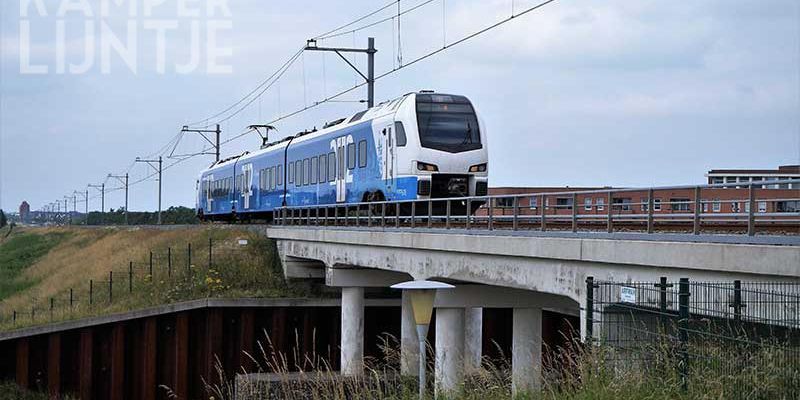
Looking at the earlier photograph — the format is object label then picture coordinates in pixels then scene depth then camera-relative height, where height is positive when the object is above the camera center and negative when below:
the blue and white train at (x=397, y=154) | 28.48 +1.32
